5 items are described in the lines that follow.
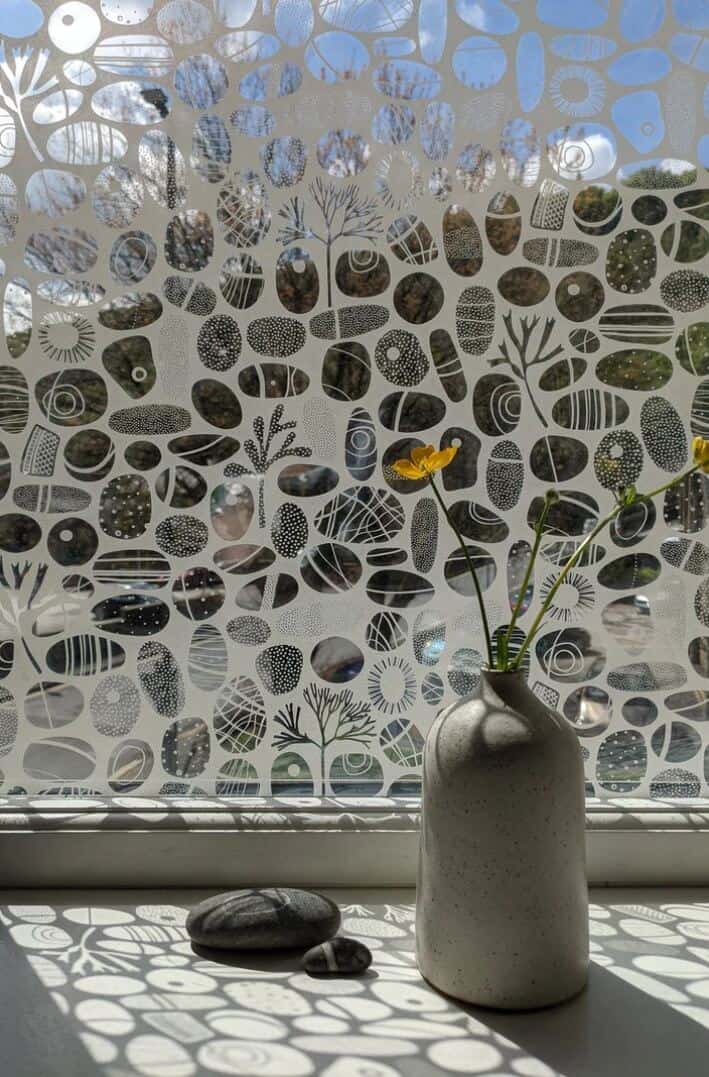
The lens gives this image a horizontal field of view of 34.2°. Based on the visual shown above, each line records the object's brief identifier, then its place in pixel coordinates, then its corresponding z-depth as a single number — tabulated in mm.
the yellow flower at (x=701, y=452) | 464
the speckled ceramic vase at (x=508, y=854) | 443
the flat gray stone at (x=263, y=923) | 498
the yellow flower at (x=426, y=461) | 470
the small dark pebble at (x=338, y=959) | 480
